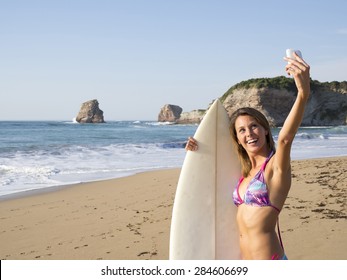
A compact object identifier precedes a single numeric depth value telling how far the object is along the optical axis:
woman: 1.89
